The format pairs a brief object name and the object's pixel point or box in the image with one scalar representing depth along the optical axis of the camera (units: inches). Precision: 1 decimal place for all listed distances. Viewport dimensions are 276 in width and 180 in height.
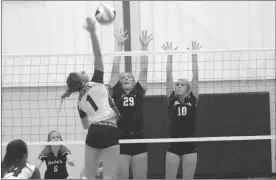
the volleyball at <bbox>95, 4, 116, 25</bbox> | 445.1
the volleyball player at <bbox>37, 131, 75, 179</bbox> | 601.1
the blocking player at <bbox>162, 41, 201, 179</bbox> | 510.3
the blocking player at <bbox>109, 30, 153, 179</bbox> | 516.6
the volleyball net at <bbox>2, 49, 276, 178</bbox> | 680.9
